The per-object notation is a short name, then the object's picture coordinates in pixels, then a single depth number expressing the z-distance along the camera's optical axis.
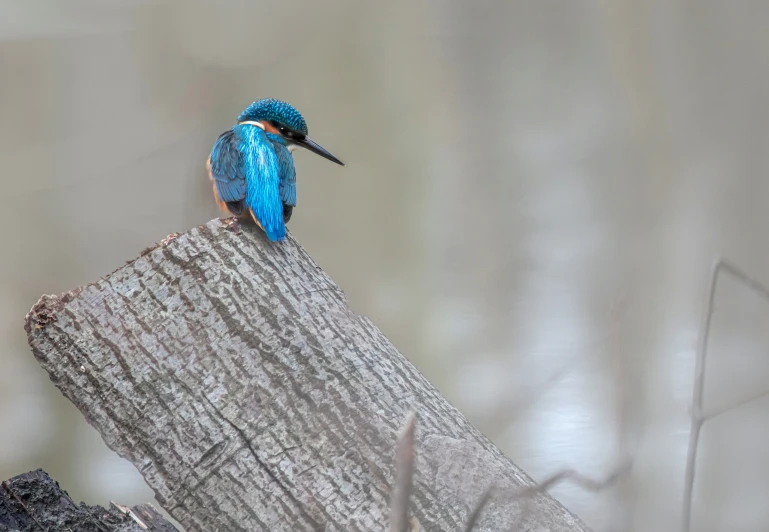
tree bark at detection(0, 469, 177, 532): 9.81
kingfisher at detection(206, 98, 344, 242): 9.85
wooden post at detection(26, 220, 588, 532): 9.76
